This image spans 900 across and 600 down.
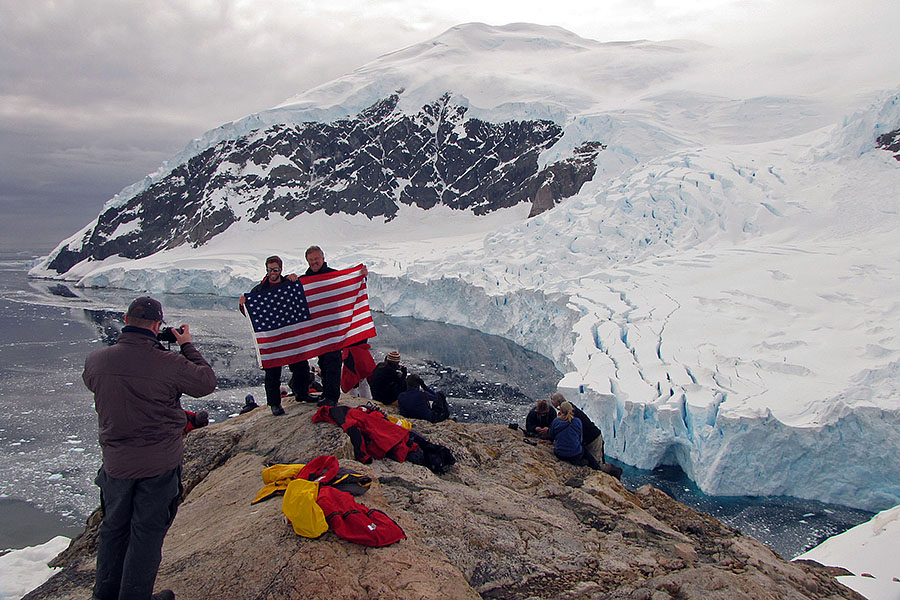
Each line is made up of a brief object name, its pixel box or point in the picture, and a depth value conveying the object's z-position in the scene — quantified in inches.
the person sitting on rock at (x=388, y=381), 222.5
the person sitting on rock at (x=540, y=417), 228.1
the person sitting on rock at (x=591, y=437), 209.2
